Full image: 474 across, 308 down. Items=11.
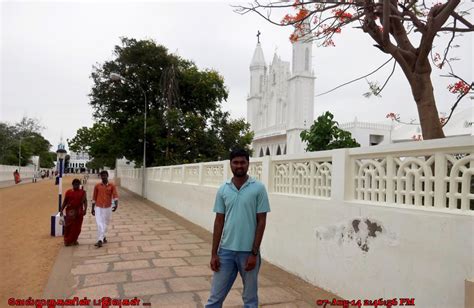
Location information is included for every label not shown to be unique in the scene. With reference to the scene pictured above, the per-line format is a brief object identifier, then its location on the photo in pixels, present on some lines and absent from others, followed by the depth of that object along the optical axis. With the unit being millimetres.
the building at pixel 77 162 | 108562
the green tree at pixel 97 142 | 21094
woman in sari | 7848
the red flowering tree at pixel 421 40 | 4484
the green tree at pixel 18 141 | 48375
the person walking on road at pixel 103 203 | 7936
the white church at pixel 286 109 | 29016
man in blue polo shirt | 3188
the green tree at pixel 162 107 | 19156
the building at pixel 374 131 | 28180
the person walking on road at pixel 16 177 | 34469
